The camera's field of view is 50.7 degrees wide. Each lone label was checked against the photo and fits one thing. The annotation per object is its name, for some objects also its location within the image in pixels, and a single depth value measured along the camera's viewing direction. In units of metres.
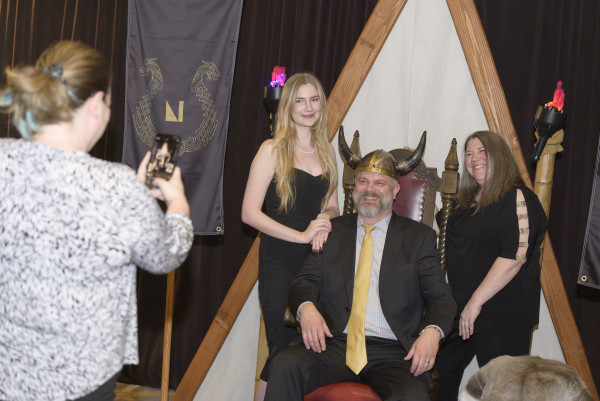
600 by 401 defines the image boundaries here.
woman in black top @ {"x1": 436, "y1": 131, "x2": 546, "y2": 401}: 3.20
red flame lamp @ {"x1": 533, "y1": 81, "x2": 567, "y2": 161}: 3.34
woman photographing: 1.58
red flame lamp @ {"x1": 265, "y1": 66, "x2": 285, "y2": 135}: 3.64
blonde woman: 3.24
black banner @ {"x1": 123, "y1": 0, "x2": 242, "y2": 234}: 3.83
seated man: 2.85
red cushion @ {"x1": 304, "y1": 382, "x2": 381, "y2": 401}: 2.75
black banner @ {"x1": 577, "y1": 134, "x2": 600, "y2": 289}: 3.41
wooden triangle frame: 3.65
